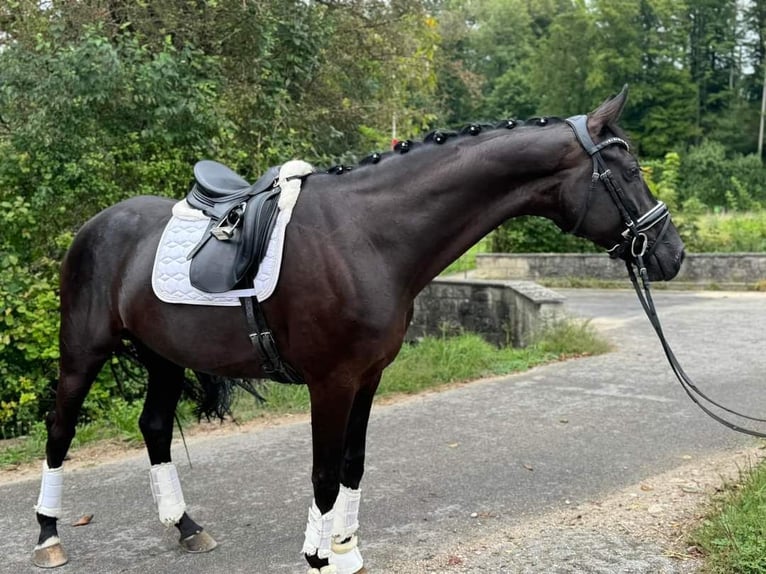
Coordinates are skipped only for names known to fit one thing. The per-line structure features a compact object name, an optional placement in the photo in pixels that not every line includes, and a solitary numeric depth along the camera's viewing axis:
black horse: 2.71
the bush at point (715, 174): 37.88
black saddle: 2.93
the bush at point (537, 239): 19.31
